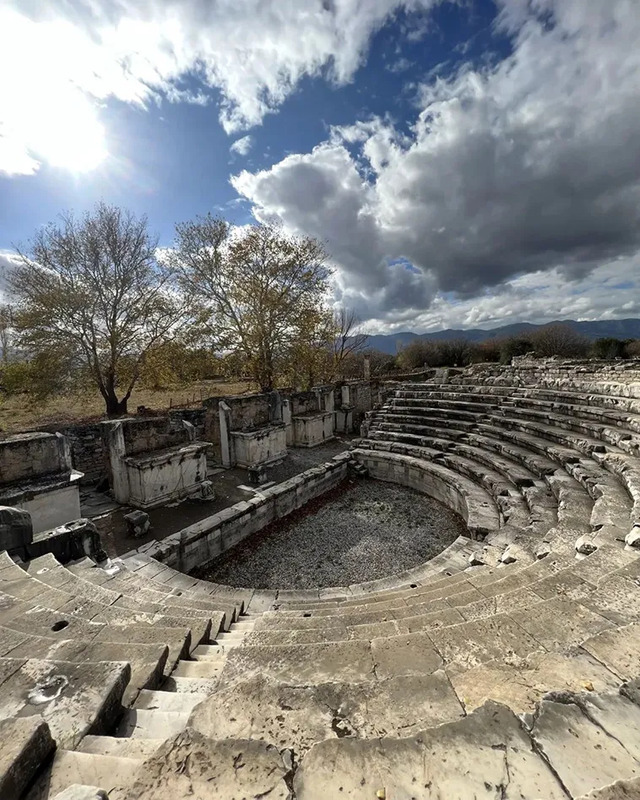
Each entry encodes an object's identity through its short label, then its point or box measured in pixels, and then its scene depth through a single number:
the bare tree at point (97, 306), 12.19
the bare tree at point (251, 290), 16.95
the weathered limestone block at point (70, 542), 4.59
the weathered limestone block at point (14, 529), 4.21
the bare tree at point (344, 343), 23.95
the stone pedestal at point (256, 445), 10.35
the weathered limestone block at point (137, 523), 6.45
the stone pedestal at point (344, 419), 15.22
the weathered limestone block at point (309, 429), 13.04
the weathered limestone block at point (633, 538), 3.61
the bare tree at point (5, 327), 12.32
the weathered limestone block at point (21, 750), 1.21
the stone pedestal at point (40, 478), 6.07
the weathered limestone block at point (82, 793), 1.16
